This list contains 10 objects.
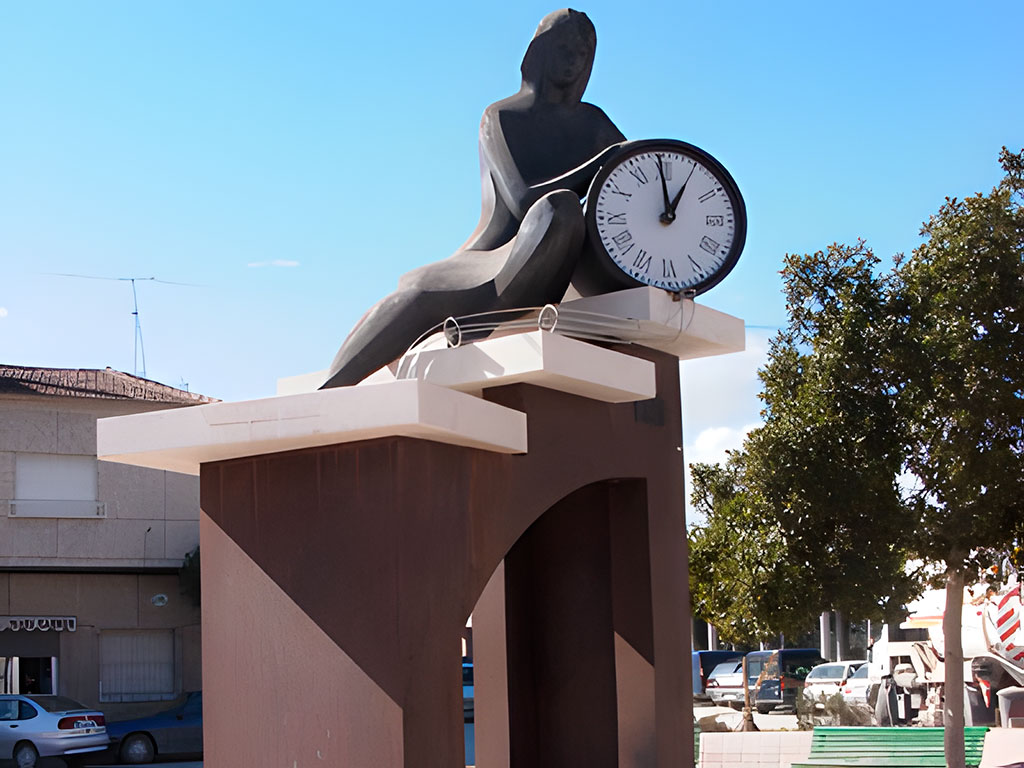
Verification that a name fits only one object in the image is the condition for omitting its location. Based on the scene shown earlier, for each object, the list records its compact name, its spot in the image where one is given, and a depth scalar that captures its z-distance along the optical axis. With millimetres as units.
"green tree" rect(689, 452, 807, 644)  13500
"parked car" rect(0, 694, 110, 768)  21672
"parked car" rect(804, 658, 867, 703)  32344
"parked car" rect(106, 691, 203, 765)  23578
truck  24391
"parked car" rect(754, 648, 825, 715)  33000
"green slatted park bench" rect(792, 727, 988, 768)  15688
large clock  7188
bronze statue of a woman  7043
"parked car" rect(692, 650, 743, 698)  38375
